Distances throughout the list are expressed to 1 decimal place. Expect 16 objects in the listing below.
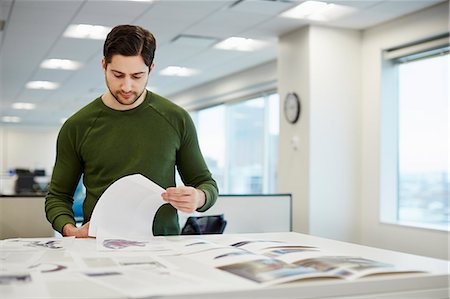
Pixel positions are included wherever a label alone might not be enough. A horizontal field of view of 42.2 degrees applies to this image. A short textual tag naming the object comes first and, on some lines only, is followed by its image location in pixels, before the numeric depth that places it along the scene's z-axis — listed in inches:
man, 65.5
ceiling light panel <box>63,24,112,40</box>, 218.8
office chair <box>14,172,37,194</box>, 370.3
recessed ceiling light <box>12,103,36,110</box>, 465.7
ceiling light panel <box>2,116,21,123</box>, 567.3
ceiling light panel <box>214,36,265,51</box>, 240.2
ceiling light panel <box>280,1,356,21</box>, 189.6
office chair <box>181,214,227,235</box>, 121.2
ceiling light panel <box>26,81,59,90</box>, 354.6
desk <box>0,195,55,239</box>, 128.6
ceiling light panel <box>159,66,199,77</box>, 308.6
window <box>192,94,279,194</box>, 310.5
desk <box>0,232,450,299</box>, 34.3
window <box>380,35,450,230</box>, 195.5
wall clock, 219.8
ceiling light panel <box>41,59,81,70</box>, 286.7
